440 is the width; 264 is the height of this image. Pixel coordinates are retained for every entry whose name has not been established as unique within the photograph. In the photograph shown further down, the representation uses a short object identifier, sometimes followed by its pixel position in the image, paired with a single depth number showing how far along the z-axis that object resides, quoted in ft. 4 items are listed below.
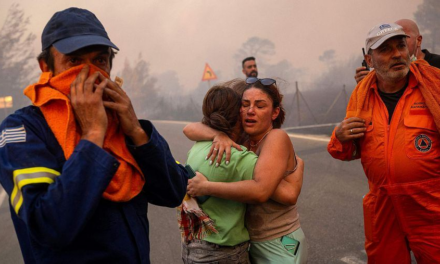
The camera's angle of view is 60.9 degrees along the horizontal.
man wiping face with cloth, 3.60
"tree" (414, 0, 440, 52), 99.44
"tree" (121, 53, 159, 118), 113.09
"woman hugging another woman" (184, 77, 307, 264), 6.31
